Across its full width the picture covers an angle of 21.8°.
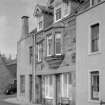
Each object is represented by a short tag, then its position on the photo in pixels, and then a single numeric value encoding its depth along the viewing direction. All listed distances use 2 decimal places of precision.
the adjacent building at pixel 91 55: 18.12
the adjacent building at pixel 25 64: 30.11
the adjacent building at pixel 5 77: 49.45
